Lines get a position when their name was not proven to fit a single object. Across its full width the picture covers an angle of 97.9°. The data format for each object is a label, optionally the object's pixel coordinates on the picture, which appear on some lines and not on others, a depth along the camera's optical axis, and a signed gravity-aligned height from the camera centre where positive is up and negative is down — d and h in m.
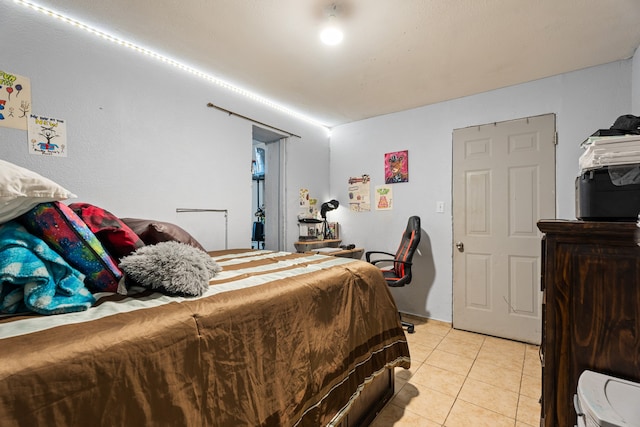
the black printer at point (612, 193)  0.96 +0.06
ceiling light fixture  1.77 +1.19
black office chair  2.94 -0.51
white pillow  0.79 +0.07
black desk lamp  3.82 +0.06
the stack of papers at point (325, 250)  3.37 -0.47
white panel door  2.65 -0.09
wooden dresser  0.87 -0.32
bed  0.63 -0.34
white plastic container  0.71 -0.52
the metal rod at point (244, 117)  2.67 +1.01
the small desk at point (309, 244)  3.44 -0.41
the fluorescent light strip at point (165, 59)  1.77 +1.28
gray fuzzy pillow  1.03 -0.22
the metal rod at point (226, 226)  2.78 -0.13
